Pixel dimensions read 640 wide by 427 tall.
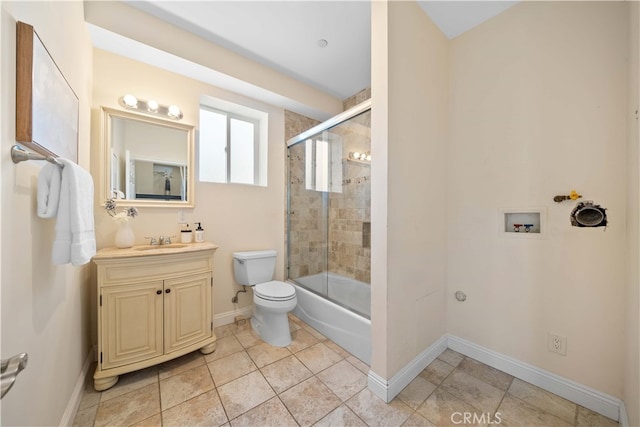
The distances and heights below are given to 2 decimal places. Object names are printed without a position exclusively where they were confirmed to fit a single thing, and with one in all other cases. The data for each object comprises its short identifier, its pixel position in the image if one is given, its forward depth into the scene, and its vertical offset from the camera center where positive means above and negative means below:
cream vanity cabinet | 1.43 -0.63
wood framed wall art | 0.77 +0.44
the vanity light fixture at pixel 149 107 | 1.82 +0.89
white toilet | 1.91 -0.68
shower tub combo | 2.23 -0.05
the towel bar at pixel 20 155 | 0.74 +0.19
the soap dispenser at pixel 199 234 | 2.07 -0.18
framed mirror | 1.78 +0.45
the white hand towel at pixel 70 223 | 0.90 -0.04
